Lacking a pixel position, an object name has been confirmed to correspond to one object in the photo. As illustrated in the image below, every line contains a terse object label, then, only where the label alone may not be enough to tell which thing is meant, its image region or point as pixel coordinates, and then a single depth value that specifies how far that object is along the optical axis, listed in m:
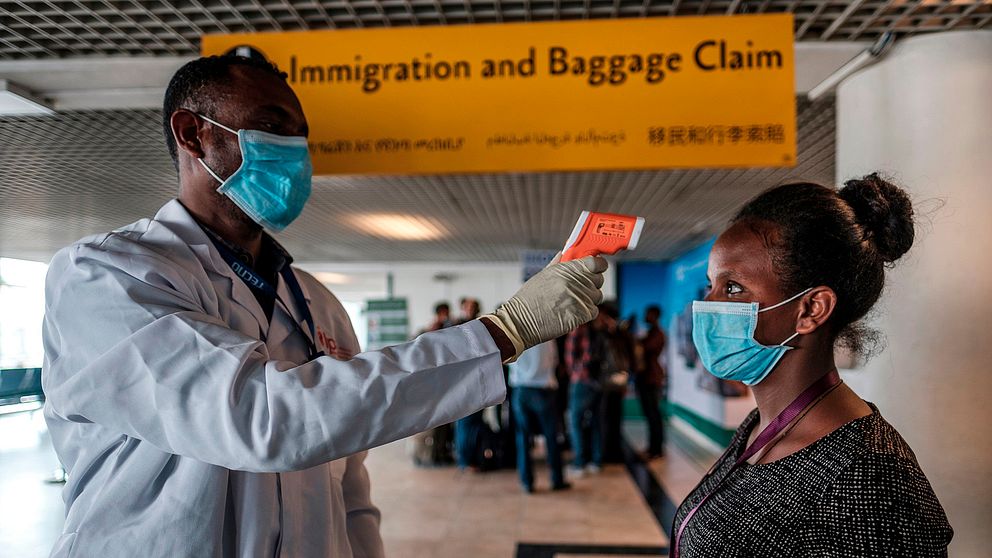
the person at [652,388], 8.27
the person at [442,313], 8.27
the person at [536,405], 6.29
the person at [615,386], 7.86
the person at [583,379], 7.06
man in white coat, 1.05
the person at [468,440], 7.29
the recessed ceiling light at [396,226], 8.48
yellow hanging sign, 2.35
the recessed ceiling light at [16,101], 2.70
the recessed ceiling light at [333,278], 13.57
